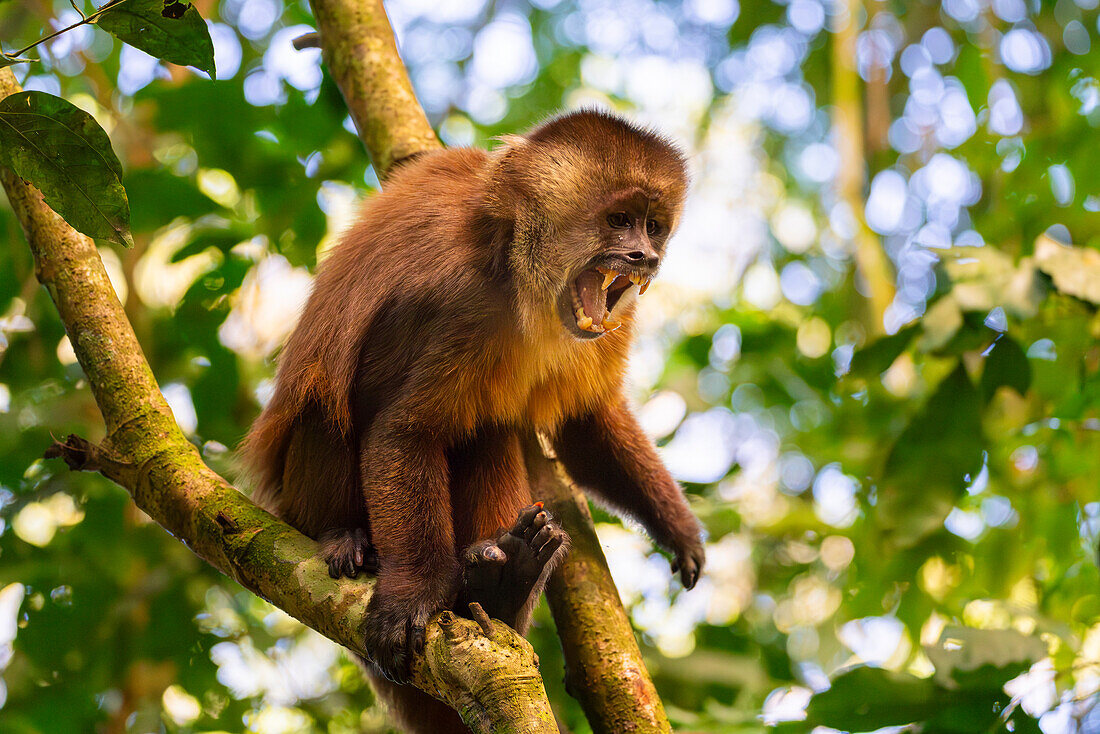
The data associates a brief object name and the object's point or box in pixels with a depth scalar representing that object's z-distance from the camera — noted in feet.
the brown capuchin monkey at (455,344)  11.14
